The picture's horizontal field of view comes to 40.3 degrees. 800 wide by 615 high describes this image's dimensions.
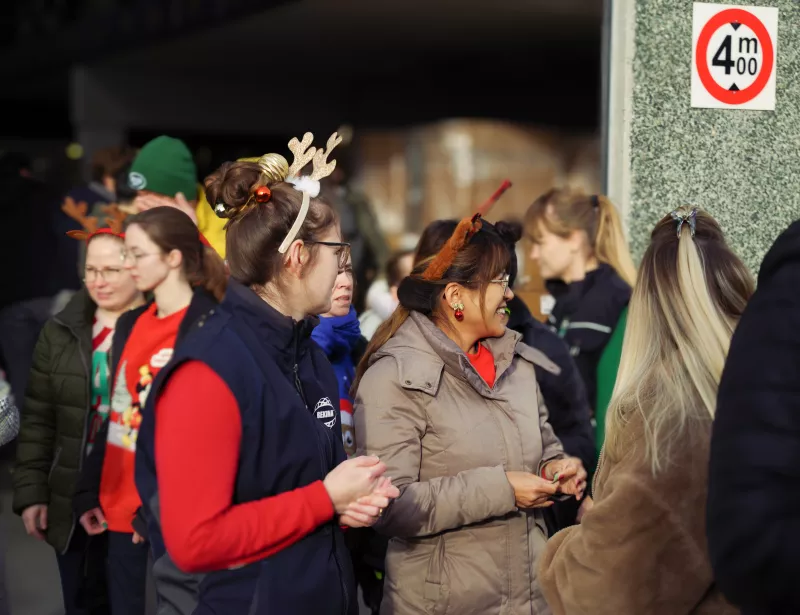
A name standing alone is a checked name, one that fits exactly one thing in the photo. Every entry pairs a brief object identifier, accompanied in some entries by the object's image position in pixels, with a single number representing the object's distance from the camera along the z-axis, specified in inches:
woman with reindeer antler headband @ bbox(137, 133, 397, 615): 91.4
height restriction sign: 178.7
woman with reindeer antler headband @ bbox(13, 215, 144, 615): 177.6
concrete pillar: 180.2
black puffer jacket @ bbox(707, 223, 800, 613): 63.7
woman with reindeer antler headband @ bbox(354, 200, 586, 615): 129.0
